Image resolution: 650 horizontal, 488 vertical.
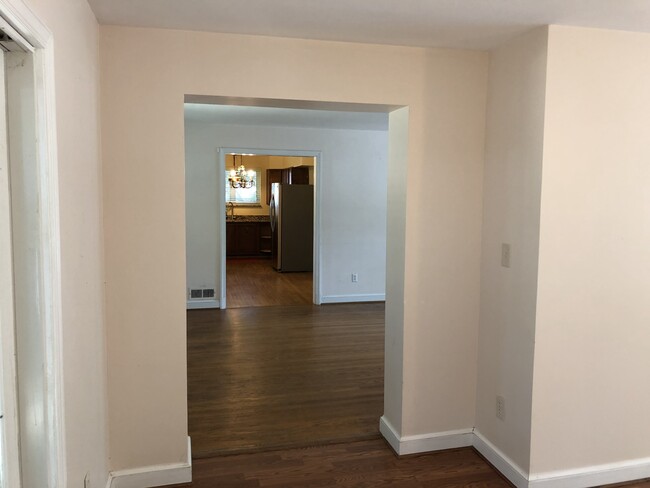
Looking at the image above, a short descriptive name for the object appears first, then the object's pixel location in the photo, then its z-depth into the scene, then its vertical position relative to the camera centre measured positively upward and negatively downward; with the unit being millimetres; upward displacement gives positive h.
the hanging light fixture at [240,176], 12088 +538
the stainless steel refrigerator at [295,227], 9781 -524
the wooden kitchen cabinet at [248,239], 11992 -933
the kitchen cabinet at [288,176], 11109 +527
